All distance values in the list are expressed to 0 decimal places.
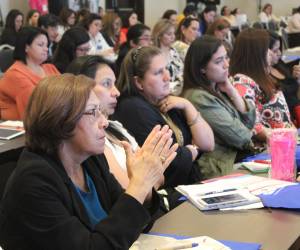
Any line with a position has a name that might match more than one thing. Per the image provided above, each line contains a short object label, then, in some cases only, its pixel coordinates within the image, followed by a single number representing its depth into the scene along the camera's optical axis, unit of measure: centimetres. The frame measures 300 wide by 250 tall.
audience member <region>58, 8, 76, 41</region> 802
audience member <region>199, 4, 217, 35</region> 976
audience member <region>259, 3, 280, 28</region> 1194
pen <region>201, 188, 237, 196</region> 184
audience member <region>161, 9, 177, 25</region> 851
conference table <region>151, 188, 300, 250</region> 150
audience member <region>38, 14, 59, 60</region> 636
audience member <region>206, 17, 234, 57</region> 625
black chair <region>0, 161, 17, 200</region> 271
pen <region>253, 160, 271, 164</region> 227
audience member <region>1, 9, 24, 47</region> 768
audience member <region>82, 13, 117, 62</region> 700
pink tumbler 203
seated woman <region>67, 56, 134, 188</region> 213
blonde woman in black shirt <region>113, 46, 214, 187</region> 248
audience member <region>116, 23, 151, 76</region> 541
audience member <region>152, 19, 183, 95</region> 549
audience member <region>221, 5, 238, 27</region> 1102
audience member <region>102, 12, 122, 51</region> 764
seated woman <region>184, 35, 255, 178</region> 278
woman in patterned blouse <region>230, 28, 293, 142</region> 335
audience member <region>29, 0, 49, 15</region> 859
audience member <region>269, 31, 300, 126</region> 385
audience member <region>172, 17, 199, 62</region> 648
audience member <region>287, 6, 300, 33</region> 1100
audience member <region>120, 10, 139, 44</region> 825
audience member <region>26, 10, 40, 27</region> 766
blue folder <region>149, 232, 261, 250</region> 142
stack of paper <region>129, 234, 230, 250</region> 141
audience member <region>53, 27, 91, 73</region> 464
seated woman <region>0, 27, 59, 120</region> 363
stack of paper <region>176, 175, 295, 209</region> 184
